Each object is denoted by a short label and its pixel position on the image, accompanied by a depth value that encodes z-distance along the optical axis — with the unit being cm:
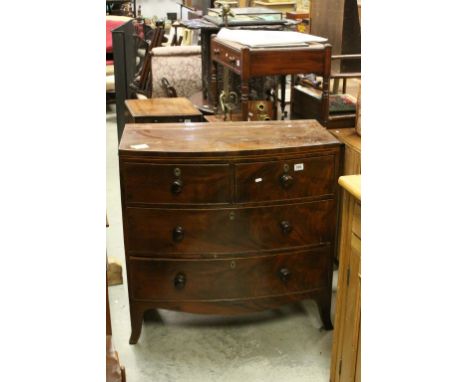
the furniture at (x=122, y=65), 399
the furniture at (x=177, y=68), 402
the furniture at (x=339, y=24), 407
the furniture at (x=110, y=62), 581
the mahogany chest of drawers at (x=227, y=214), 206
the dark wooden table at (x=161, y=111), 309
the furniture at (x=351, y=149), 255
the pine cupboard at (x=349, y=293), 167
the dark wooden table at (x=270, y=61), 246
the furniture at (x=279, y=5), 709
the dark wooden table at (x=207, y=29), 311
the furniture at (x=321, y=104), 279
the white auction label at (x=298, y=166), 211
